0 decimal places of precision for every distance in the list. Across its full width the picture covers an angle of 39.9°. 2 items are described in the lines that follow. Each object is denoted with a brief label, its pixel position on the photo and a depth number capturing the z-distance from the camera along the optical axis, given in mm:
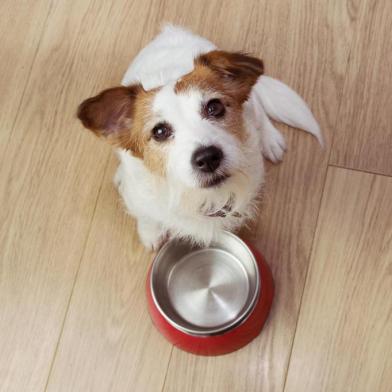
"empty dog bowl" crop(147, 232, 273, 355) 1404
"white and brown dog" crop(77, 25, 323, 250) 1189
